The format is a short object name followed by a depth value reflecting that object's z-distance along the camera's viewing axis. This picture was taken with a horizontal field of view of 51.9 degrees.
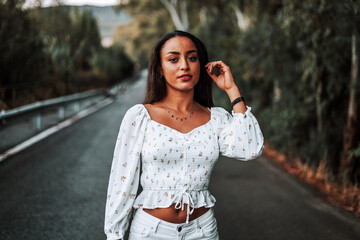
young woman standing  2.17
